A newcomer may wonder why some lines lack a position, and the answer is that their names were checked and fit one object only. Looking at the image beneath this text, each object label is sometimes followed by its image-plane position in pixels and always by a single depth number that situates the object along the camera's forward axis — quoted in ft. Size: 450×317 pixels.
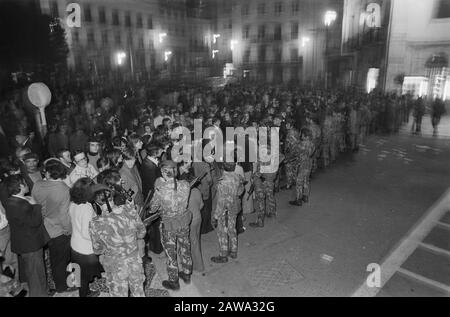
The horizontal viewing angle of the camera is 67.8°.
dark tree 58.80
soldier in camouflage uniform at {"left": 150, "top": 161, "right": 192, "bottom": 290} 14.64
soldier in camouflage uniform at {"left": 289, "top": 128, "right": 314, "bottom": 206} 24.90
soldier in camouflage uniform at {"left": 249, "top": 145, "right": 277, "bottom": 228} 21.62
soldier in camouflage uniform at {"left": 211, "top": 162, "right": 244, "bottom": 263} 17.13
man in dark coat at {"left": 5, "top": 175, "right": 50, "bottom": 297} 13.01
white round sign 31.19
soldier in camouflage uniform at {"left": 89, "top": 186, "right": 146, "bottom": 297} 12.05
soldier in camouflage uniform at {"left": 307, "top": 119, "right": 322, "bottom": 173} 28.35
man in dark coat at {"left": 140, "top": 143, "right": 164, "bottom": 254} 18.33
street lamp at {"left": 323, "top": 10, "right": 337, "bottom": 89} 63.52
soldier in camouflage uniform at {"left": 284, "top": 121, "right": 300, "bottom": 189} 25.96
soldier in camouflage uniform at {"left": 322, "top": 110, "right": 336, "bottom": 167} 35.19
